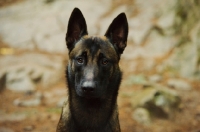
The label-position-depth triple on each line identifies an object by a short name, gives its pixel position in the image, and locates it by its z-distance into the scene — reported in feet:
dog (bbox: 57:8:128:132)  11.88
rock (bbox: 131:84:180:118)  22.36
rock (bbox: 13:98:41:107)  23.60
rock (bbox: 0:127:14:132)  19.32
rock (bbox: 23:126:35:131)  19.97
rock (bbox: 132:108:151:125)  21.70
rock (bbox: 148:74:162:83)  27.84
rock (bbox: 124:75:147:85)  27.84
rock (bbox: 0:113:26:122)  21.04
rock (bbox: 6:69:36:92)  26.12
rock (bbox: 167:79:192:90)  26.00
